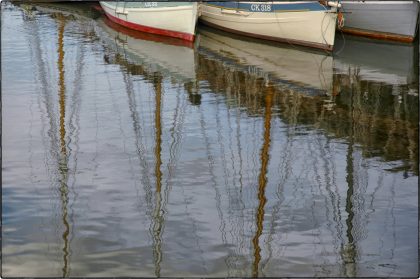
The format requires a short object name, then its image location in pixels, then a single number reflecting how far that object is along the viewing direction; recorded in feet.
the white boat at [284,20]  118.21
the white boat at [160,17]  128.98
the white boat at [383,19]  122.52
